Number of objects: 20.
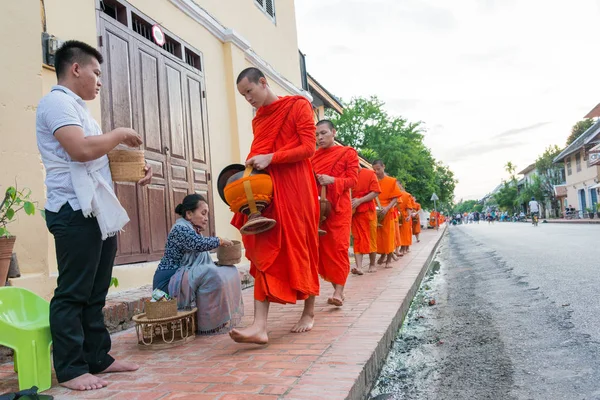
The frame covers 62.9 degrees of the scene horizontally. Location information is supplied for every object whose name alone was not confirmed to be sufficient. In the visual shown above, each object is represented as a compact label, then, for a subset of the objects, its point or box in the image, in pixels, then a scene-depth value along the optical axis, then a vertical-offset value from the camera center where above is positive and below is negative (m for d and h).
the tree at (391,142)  31.47 +5.32
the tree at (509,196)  79.06 +2.58
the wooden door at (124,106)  4.95 +1.43
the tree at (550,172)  51.94 +3.87
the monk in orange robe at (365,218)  6.56 +0.07
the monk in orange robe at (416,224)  14.54 -0.15
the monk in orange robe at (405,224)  10.65 -0.09
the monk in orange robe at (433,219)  32.99 -0.10
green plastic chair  2.36 -0.41
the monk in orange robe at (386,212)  7.91 +0.15
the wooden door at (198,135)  6.58 +1.39
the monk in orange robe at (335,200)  4.29 +0.23
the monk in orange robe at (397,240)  9.32 -0.38
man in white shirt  2.40 +0.24
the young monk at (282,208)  3.17 +0.14
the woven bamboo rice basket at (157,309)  3.29 -0.46
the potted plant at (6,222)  3.19 +0.21
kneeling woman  3.68 -0.28
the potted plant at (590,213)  33.40 -0.57
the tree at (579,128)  50.03 +7.98
